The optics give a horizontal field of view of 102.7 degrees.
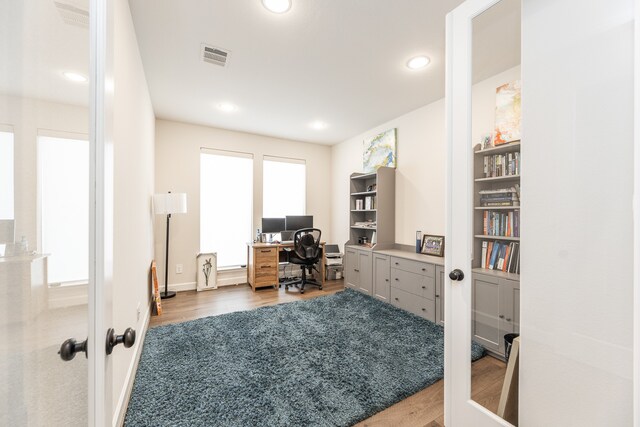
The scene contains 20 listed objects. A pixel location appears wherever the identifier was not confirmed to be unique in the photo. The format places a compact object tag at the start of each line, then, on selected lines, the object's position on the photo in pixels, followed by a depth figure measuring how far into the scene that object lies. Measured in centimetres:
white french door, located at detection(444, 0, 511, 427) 135
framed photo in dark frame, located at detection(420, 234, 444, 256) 328
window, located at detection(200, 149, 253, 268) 440
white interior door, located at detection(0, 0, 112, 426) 45
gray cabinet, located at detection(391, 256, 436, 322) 291
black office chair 424
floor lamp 353
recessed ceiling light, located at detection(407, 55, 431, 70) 243
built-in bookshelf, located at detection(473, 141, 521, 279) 123
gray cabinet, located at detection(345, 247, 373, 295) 385
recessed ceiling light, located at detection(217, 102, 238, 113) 346
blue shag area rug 156
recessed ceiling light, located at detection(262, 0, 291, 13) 178
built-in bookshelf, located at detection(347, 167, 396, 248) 391
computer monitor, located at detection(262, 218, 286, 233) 463
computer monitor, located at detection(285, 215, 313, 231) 479
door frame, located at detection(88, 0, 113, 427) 68
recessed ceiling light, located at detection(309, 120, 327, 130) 413
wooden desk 416
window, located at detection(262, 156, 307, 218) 489
